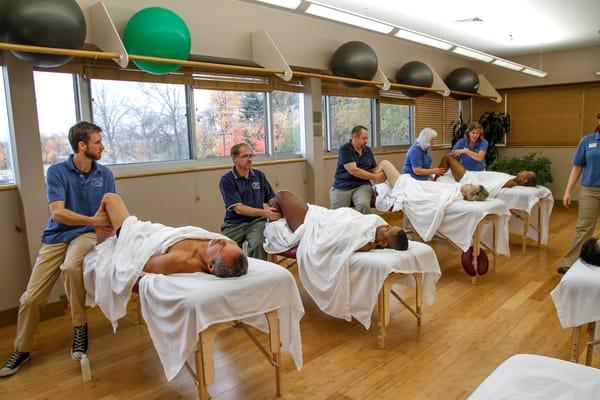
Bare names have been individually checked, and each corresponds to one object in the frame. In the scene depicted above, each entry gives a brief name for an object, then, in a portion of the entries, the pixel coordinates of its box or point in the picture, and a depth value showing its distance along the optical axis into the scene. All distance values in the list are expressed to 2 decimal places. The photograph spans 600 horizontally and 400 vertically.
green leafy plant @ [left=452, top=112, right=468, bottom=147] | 8.13
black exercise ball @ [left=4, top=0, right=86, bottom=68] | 2.69
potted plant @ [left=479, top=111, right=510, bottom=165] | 8.04
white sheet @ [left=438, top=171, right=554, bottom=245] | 4.70
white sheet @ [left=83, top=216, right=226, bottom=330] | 2.40
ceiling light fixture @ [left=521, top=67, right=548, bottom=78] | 6.79
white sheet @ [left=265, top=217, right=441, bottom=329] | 2.81
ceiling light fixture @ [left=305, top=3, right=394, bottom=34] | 3.49
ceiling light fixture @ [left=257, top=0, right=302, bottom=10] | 3.16
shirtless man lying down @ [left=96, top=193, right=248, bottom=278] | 2.19
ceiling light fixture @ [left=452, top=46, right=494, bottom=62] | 5.23
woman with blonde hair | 5.15
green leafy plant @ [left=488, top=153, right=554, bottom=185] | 7.58
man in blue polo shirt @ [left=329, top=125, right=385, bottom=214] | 4.43
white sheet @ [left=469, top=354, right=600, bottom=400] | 1.22
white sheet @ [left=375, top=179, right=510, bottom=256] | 3.91
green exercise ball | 3.36
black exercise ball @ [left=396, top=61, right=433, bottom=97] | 6.11
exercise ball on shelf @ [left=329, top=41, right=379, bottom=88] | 5.03
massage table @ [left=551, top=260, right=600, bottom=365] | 2.09
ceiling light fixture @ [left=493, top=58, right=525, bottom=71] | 6.12
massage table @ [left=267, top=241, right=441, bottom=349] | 2.81
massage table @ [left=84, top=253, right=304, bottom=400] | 2.01
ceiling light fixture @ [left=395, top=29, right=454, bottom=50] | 4.30
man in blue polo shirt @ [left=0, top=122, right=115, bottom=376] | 2.71
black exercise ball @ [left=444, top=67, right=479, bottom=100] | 7.14
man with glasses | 3.49
